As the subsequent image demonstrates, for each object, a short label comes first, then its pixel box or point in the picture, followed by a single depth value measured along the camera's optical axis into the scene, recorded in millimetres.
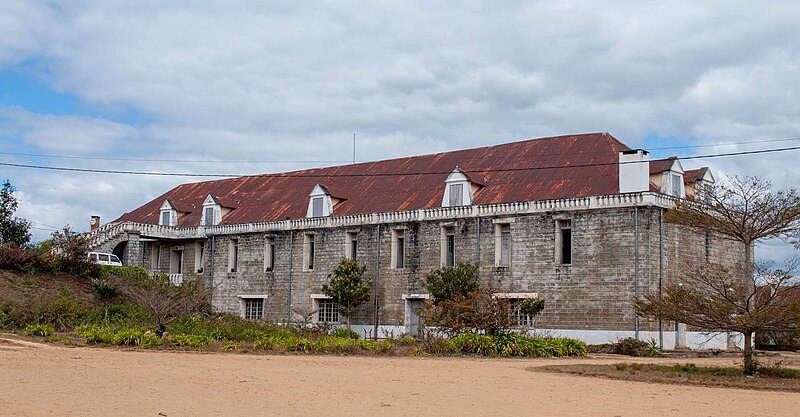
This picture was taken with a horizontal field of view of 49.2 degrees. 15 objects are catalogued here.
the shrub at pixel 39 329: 26859
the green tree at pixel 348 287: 36062
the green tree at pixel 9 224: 50219
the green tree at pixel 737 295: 18391
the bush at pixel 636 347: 27484
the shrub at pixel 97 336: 24886
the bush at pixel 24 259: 36812
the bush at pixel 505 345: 24078
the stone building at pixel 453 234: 29922
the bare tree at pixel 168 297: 26484
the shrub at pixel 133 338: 24317
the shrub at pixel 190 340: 24141
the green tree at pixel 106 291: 34156
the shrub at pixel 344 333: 29641
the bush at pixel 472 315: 24672
